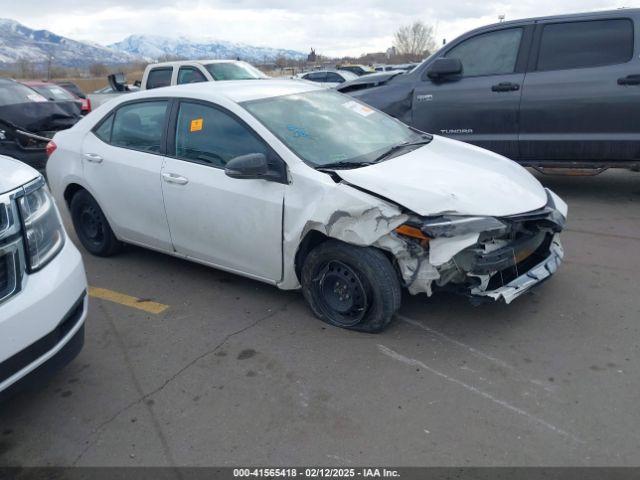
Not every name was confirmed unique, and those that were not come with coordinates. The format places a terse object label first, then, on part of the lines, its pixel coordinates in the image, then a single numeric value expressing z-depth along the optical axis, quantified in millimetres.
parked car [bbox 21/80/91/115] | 14526
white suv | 2525
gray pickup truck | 5980
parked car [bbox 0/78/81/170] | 8008
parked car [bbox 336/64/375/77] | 27188
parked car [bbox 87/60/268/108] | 10664
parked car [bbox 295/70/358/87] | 21712
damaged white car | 3443
